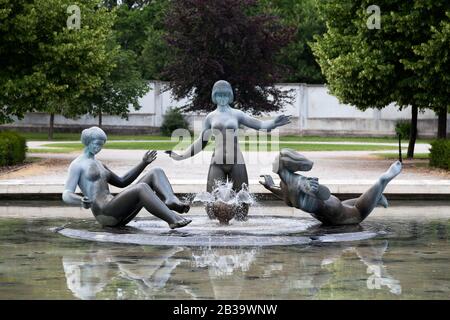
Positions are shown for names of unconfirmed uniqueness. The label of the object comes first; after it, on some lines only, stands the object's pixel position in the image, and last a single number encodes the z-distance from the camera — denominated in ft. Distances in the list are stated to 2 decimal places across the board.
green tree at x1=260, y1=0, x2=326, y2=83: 211.61
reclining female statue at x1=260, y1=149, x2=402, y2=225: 42.22
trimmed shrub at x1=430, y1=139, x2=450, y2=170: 90.58
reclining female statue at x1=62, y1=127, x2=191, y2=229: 39.75
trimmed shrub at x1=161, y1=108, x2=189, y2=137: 189.26
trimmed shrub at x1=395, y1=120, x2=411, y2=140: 130.72
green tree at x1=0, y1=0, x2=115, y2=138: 92.73
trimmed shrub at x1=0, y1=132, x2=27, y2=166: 90.84
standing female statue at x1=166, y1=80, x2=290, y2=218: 44.98
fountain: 39.60
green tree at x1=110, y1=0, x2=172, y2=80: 208.23
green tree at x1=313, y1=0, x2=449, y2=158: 94.02
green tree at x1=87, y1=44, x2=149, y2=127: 175.42
